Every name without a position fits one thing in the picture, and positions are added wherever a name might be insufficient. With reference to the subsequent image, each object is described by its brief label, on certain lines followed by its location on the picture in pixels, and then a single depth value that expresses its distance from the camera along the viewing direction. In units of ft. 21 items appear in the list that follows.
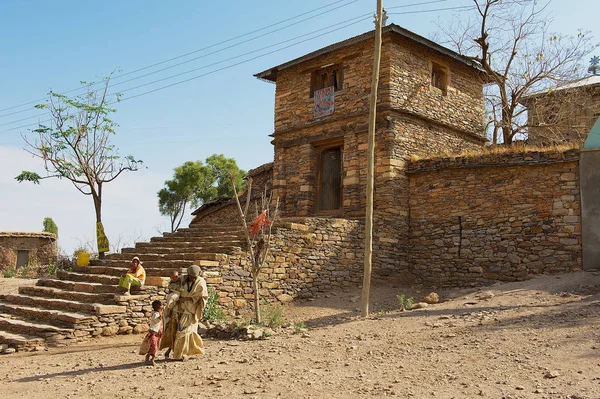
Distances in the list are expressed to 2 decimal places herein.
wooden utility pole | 33.09
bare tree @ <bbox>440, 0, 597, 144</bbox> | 60.08
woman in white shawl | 25.05
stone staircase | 31.01
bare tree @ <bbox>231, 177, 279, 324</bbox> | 32.07
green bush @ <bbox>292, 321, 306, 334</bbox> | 30.35
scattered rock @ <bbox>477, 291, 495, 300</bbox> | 33.85
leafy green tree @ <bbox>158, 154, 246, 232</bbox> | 113.80
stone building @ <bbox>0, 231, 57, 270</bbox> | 78.54
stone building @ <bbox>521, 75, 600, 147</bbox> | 62.89
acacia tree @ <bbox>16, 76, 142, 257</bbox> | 64.03
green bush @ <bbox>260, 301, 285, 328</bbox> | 32.19
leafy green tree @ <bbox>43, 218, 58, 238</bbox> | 119.14
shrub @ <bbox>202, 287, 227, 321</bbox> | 34.40
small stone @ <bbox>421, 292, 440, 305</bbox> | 36.19
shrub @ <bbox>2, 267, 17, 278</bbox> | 68.90
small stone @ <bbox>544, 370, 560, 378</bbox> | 18.97
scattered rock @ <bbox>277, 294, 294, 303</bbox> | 39.68
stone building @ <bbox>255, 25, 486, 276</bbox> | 46.55
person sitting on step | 33.50
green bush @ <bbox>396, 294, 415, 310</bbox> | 33.82
